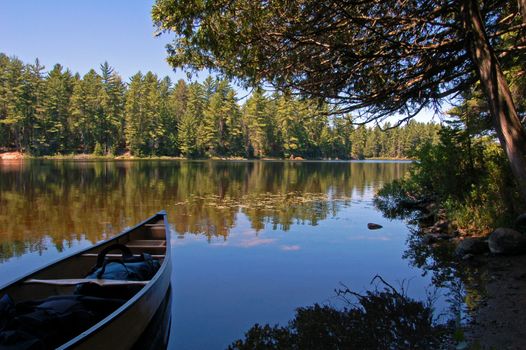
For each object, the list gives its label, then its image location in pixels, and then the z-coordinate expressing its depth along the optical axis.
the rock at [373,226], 12.48
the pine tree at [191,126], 72.94
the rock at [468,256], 8.05
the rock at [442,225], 11.38
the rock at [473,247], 8.23
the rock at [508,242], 7.46
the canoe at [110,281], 3.68
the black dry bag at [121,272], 4.83
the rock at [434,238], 10.32
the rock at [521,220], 7.89
